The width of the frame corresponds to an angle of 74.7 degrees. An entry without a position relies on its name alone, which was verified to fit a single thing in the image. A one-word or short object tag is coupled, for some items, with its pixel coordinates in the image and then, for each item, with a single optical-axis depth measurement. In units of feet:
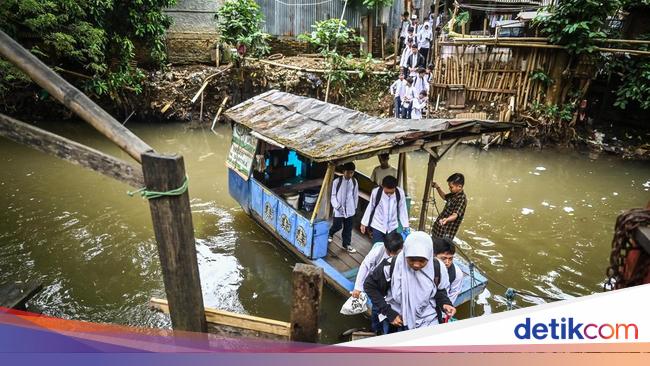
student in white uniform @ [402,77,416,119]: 45.47
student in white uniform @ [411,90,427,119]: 45.21
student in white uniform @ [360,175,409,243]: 20.29
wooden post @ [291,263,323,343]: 10.71
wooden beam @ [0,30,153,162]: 10.12
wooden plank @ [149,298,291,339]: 11.59
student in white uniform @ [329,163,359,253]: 21.94
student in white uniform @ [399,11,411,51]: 53.78
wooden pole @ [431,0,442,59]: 48.93
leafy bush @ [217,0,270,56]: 52.75
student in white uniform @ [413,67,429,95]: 45.09
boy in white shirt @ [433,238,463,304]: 14.16
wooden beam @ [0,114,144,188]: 10.07
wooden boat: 18.47
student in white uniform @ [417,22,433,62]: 50.83
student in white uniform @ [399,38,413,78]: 49.62
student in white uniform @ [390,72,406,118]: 45.91
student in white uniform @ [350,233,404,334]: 14.76
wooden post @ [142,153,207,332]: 9.70
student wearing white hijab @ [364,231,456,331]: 12.89
